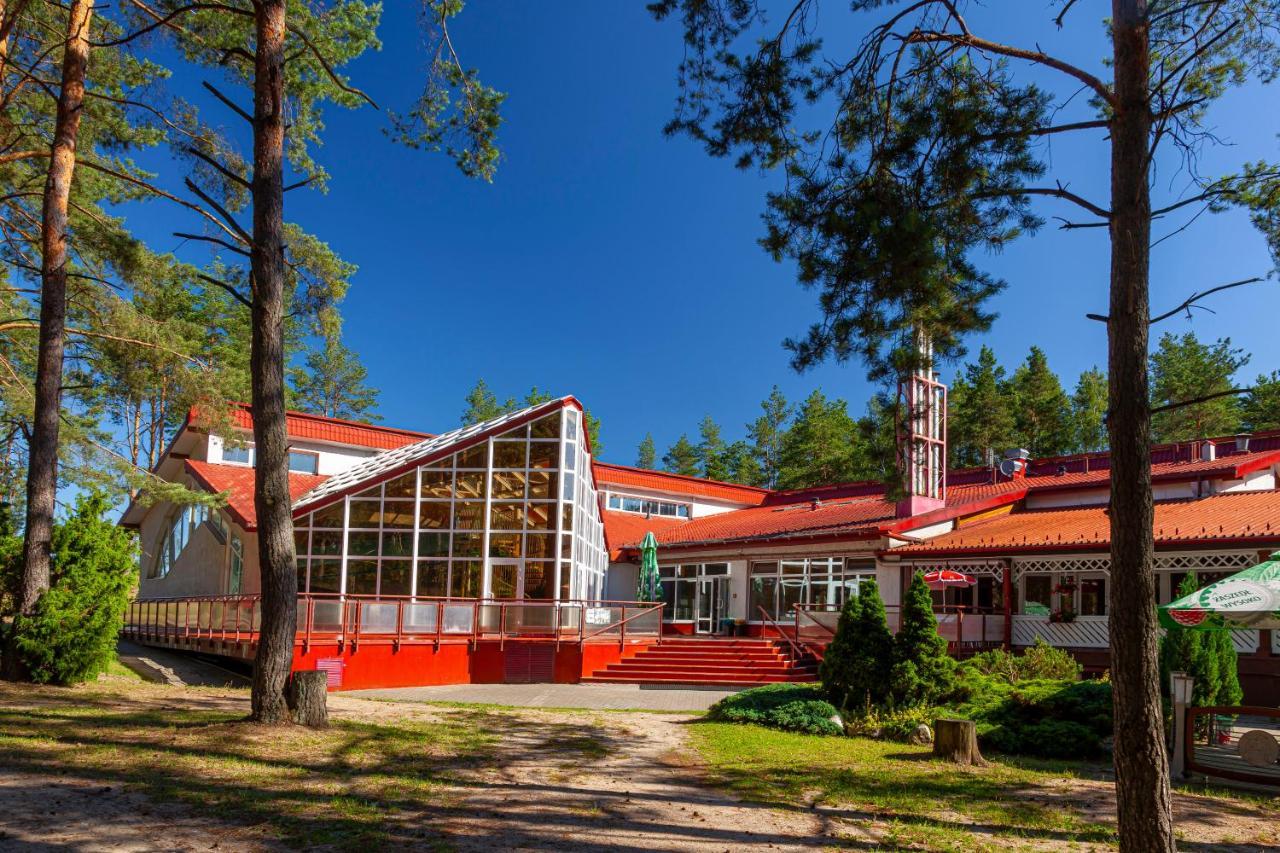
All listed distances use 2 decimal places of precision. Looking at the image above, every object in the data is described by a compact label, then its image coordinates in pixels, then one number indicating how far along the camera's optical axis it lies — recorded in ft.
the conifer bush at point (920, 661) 42.14
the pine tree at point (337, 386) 186.09
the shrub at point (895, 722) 38.52
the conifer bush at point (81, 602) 39.45
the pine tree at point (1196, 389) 139.44
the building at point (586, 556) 57.62
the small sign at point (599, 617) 63.93
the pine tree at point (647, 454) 230.07
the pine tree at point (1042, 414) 149.28
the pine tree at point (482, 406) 195.72
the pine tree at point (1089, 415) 148.05
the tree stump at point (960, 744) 32.96
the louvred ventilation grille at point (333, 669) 52.26
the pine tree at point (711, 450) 210.59
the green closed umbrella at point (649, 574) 79.10
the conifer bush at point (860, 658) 42.91
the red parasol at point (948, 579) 62.69
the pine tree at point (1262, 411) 132.05
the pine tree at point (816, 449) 169.68
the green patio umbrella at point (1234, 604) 31.53
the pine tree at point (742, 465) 198.08
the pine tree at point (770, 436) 201.87
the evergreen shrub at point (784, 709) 40.40
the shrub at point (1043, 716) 35.65
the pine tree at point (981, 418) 147.13
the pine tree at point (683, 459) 218.18
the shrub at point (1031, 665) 50.72
